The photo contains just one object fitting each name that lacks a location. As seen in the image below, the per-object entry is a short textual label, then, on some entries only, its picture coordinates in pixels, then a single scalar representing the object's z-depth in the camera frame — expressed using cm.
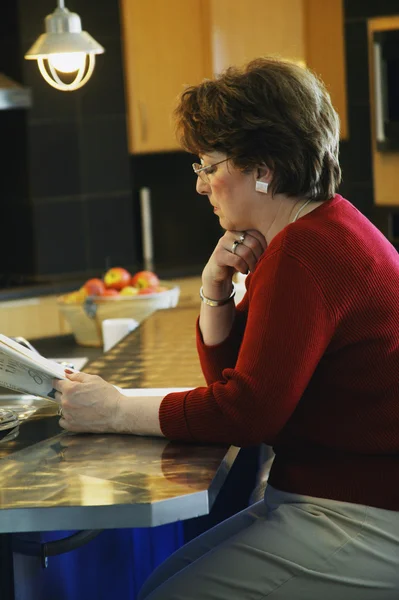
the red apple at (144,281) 442
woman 192
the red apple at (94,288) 426
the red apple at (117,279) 441
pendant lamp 323
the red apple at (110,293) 423
